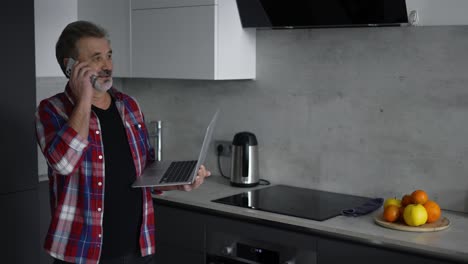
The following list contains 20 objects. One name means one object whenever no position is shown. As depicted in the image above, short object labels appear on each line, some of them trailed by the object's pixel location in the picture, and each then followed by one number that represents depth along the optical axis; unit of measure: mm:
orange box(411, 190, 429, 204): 2508
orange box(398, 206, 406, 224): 2505
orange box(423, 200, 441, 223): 2471
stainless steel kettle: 3242
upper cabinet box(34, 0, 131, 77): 3500
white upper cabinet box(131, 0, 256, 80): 3084
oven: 2615
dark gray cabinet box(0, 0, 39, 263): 2535
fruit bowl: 2406
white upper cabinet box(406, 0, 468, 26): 2617
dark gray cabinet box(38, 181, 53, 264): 3418
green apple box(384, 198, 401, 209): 2547
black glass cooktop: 2734
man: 2018
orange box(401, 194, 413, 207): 2541
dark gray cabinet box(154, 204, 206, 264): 2947
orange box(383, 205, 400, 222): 2484
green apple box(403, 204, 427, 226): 2408
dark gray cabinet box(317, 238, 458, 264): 2268
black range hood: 2668
